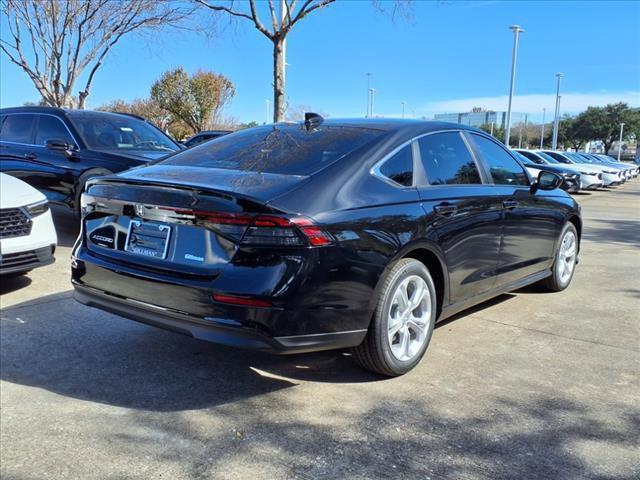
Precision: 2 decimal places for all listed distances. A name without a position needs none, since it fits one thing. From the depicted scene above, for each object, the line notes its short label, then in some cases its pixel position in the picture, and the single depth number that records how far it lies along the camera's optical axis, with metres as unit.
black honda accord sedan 2.87
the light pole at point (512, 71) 35.25
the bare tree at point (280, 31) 12.69
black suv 7.23
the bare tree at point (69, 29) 17.61
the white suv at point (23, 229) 5.01
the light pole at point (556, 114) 50.91
